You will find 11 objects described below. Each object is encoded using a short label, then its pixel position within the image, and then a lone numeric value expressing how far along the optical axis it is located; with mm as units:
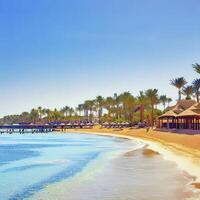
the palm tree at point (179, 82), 108156
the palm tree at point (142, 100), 119712
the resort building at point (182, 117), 73125
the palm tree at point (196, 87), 108938
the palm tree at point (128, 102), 137875
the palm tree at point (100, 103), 177500
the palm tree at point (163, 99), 163875
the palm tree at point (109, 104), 170000
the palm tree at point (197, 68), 64312
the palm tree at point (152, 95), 113625
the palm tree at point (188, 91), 121212
